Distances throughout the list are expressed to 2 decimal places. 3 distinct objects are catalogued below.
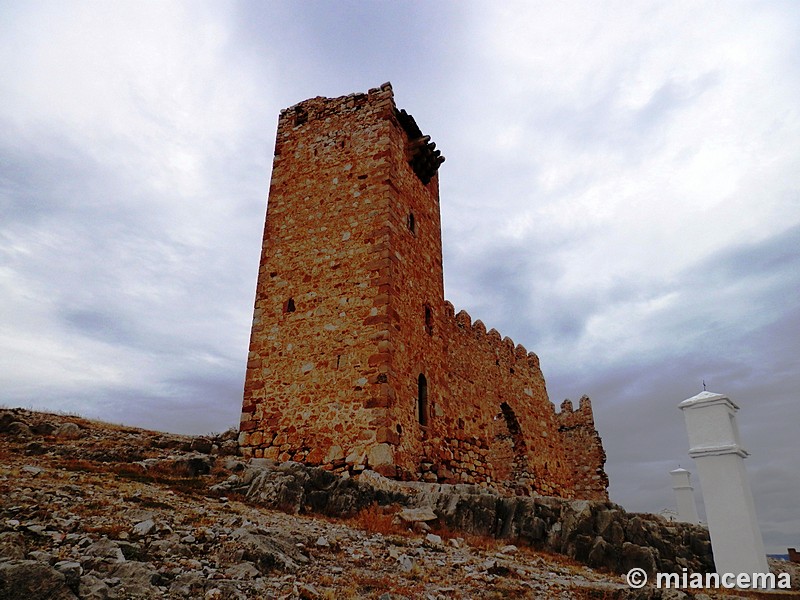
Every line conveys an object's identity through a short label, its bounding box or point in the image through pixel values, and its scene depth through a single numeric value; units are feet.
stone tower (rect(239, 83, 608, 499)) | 35.14
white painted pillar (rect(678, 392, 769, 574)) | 20.01
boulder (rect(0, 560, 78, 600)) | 12.19
